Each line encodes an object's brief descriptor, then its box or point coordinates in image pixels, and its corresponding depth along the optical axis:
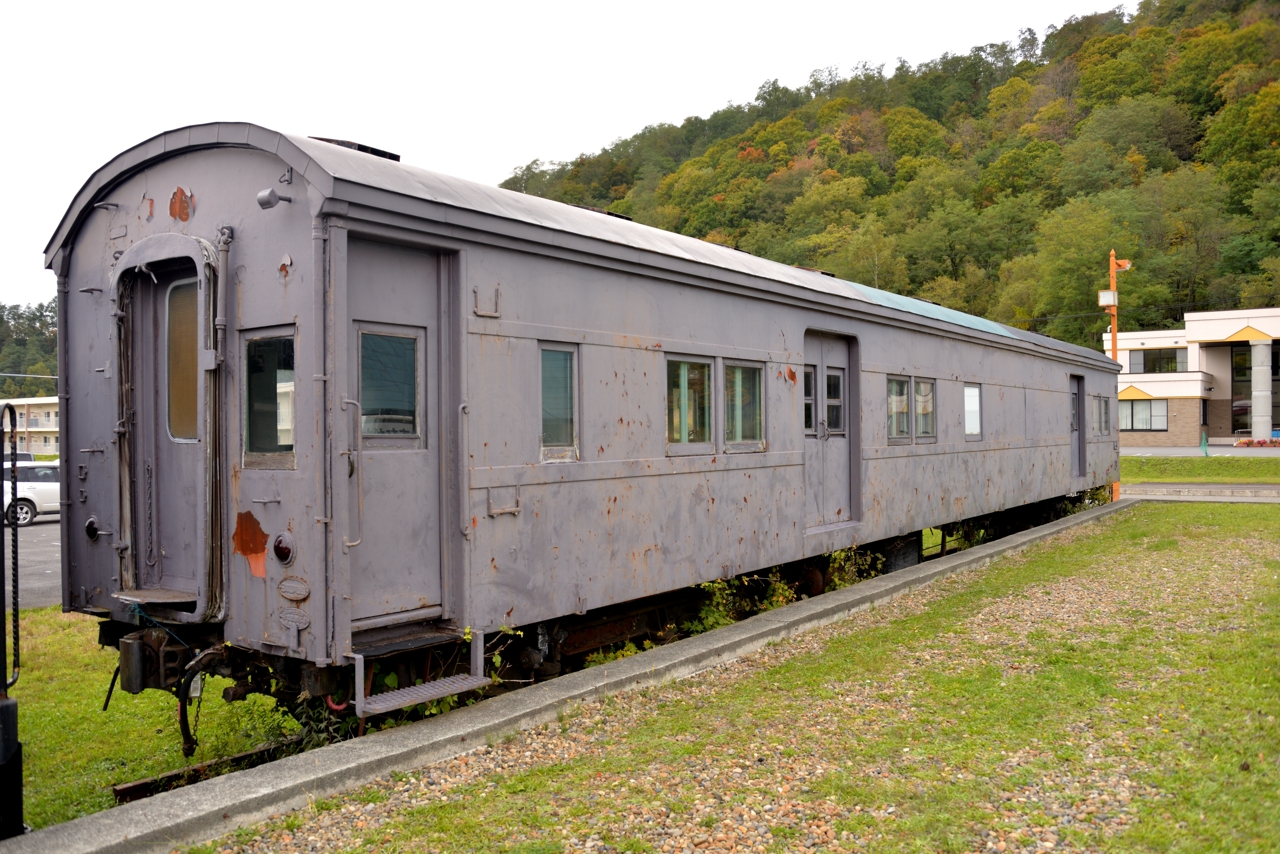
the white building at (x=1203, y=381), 46.38
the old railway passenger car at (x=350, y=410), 4.91
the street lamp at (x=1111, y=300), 30.96
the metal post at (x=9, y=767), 3.84
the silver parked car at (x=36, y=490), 22.20
